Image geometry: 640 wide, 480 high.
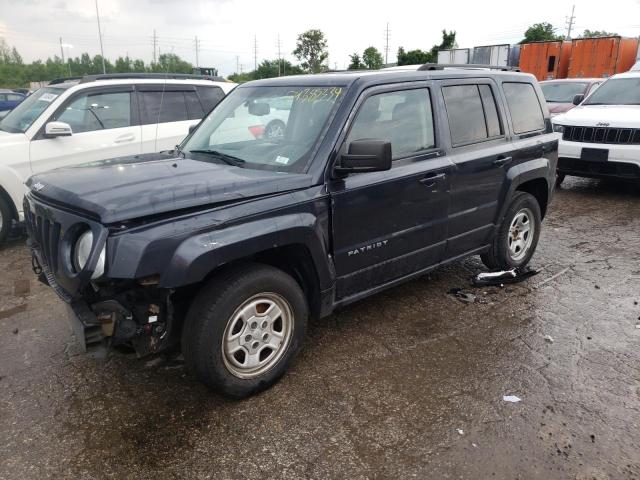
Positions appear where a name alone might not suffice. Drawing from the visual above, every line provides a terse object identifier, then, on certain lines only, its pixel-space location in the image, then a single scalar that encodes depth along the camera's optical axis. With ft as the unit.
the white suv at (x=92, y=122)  18.80
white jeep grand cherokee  24.54
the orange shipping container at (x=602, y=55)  62.34
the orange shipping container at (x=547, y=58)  68.69
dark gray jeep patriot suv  8.45
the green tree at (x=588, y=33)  256.13
